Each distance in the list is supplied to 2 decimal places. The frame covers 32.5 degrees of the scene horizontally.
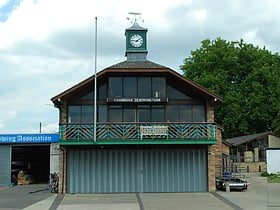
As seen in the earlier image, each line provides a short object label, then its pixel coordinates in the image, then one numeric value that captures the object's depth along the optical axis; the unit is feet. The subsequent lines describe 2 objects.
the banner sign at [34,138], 105.19
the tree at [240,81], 173.27
